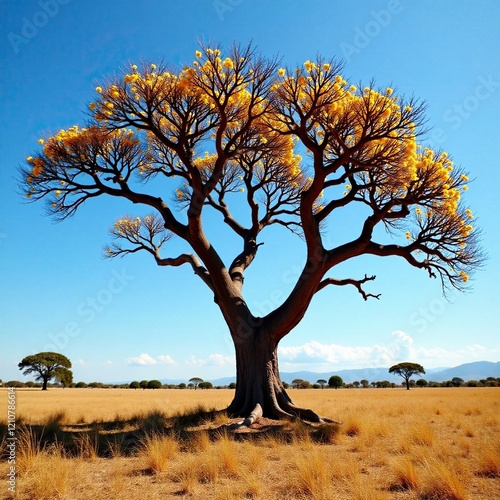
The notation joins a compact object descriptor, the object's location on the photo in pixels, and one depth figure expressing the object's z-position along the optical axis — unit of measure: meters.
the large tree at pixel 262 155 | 11.71
